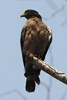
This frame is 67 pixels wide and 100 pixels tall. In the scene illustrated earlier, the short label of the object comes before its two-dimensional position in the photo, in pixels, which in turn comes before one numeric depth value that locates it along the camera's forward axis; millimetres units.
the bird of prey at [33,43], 12711
